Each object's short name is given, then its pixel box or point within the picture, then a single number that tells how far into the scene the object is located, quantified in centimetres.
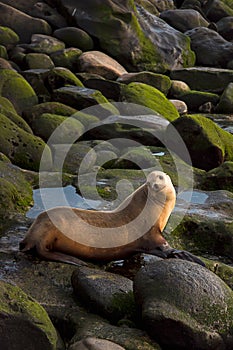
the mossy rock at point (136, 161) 1088
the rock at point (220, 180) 1027
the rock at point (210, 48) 2689
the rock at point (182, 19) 2981
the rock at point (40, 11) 2441
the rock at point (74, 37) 2327
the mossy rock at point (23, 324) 482
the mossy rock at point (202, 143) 1277
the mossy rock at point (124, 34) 2389
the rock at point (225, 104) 2116
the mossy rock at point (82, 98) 1623
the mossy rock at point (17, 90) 1606
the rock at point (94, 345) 483
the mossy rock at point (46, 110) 1461
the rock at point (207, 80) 2377
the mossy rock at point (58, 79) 1819
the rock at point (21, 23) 2298
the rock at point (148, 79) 2092
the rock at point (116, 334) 511
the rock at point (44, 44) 2189
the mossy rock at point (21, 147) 1043
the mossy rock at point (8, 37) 2194
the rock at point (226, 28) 3123
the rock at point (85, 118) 1467
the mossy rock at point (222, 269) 664
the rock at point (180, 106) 2055
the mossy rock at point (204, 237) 776
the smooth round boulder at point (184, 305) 523
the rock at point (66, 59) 2152
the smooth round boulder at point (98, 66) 2145
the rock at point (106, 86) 1880
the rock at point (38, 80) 1812
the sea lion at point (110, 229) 648
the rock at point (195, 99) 2183
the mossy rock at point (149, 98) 1742
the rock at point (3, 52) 2072
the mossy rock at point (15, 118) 1225
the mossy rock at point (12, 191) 761
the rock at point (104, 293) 561
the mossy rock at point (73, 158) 1054
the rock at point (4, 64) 1905
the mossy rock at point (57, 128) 1316
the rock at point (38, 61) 2034
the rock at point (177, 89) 2230
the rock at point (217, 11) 3419
